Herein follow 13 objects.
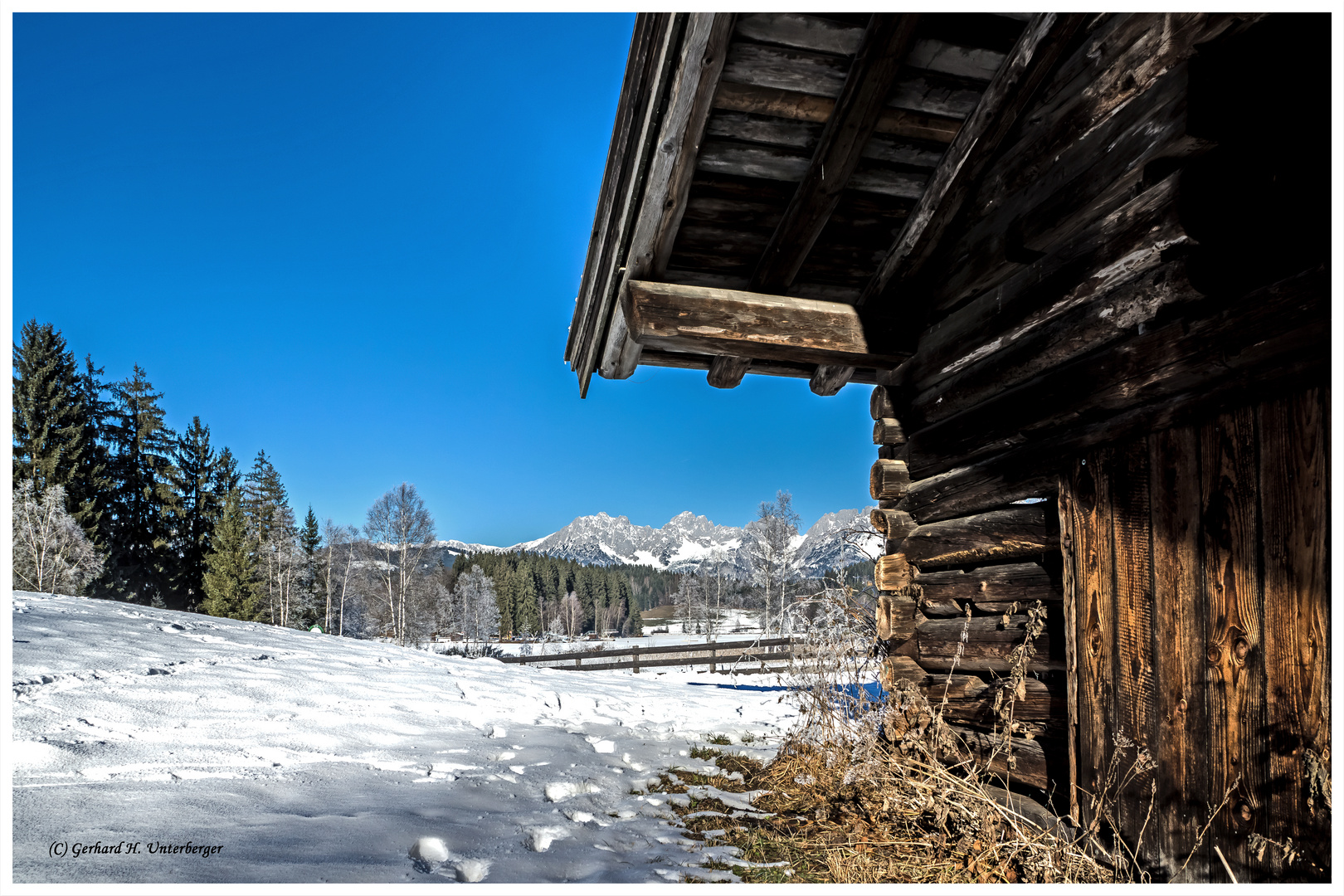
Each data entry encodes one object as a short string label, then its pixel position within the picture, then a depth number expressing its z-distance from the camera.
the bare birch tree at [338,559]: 41.02
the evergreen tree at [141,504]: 30.16
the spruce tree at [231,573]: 28.38
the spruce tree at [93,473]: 27.62
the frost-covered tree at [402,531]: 35.78
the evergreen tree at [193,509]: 32.00
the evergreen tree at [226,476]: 35.62
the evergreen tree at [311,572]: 35.41
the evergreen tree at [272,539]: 32.94
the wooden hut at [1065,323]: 2.38
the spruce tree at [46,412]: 26.83
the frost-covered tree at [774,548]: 34.94
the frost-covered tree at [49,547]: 20.89
